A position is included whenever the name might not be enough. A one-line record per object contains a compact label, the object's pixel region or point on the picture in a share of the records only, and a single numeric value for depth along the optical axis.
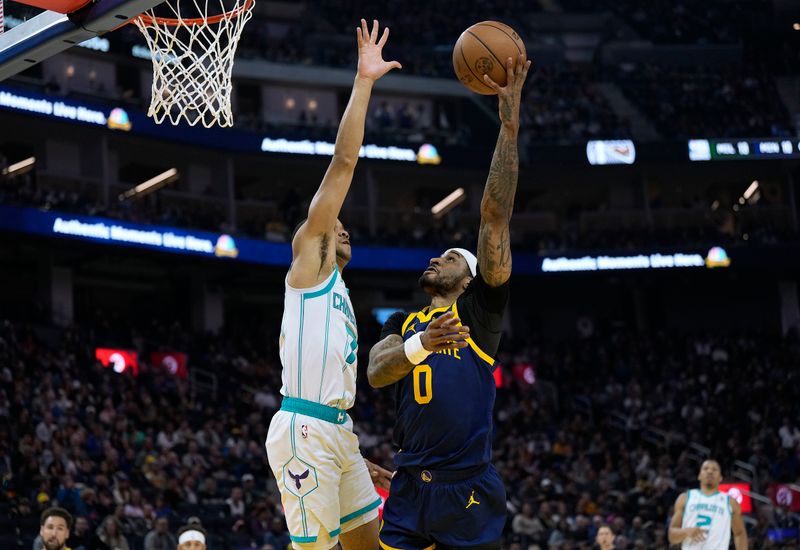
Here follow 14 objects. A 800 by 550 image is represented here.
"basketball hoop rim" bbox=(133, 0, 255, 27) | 7.54
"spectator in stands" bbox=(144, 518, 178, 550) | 12.96
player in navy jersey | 4.89
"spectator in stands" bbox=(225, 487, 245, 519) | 15.83
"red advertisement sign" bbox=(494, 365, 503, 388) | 26.64
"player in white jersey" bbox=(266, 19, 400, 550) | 4.96
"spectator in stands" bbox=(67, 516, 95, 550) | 11.49
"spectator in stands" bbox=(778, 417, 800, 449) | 23.70
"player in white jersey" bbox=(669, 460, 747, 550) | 9.64
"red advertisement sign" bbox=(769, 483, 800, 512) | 21.33
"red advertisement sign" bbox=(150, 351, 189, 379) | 23.45
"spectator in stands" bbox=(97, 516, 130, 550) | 12.69
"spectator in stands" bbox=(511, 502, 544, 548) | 16.89
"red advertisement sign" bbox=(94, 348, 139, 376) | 22.31
